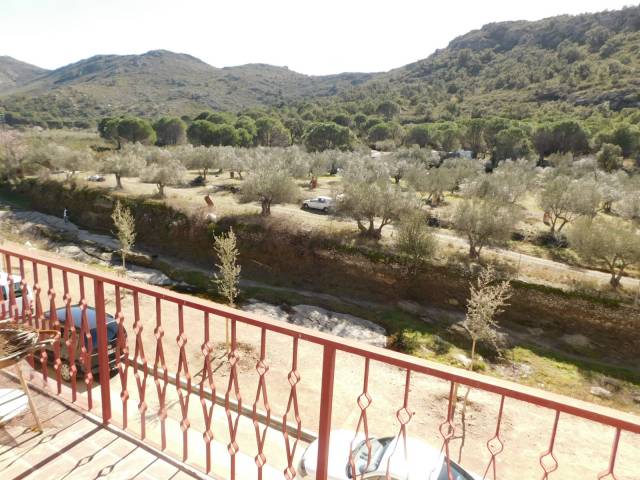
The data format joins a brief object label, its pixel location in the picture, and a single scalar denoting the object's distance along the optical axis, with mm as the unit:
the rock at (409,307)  24969
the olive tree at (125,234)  24953
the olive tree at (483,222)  25078
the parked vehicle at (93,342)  10406
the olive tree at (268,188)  31266
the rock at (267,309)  23578
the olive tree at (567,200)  29188
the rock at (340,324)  21922
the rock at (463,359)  19336
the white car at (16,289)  10648
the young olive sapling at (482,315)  15820
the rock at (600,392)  17812
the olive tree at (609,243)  22016
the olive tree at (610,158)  49672
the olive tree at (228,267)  19645
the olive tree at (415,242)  25609
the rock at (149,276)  27156
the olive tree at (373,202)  28188
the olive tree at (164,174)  36875
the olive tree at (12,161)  43500
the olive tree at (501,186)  33344
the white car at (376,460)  5769
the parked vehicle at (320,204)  34481
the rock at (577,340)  21453
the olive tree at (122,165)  39594
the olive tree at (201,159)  48031
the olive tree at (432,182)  36438
